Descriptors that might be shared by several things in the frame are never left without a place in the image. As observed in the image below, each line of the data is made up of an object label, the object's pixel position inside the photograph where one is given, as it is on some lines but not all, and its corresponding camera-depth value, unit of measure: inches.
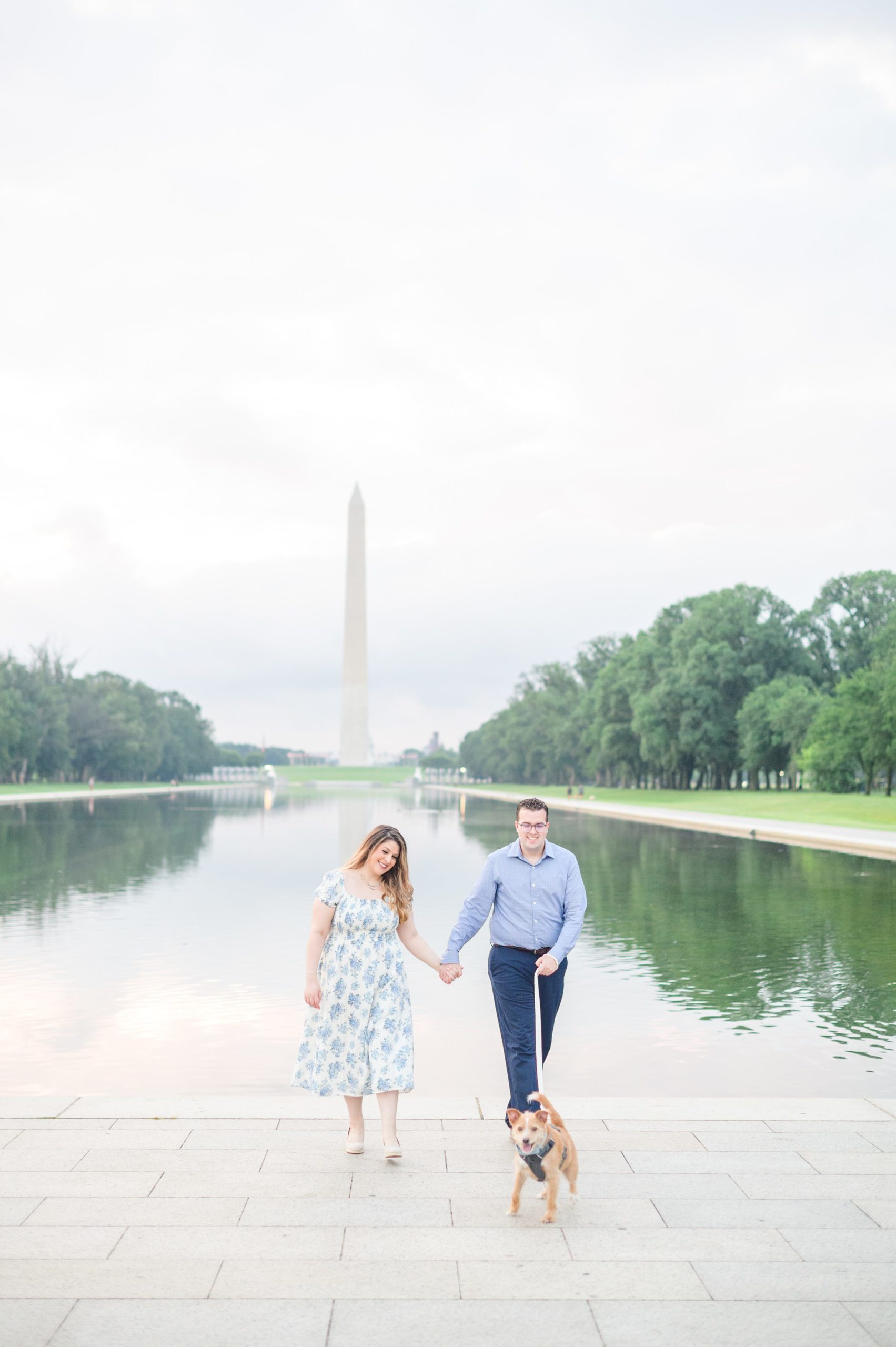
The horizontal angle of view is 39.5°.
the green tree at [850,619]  3002.0
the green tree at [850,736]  2155.5
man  228.8
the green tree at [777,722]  2551.7
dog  187.9
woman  221.3
